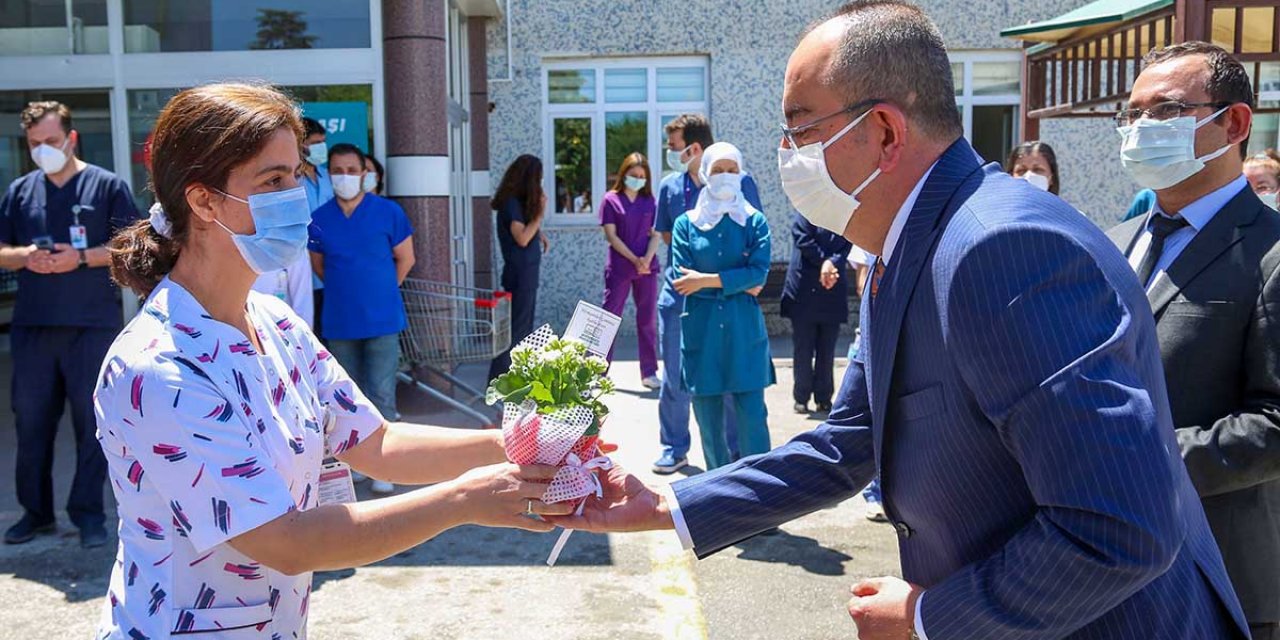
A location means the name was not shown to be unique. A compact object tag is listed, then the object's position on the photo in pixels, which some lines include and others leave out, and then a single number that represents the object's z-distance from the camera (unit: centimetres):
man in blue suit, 142
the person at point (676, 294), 658
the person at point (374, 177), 693
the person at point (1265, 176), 634
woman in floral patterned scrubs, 195
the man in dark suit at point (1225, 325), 237
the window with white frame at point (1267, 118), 1231
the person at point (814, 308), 805
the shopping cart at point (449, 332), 741
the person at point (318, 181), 648
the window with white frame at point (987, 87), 1241
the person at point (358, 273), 643
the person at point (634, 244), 922
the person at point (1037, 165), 647
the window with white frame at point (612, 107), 1253
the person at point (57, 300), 535
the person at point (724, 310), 584
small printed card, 258
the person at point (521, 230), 877
